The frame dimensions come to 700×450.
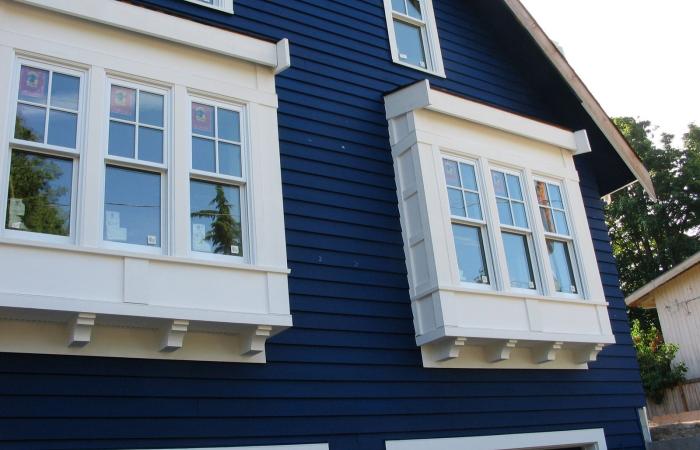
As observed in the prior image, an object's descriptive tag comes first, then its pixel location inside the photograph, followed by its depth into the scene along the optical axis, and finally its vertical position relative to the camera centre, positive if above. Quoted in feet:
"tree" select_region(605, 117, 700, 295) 111.45 +36.27
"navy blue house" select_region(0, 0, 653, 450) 18.88 +7.77
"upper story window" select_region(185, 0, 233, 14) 25.89 +16.98
